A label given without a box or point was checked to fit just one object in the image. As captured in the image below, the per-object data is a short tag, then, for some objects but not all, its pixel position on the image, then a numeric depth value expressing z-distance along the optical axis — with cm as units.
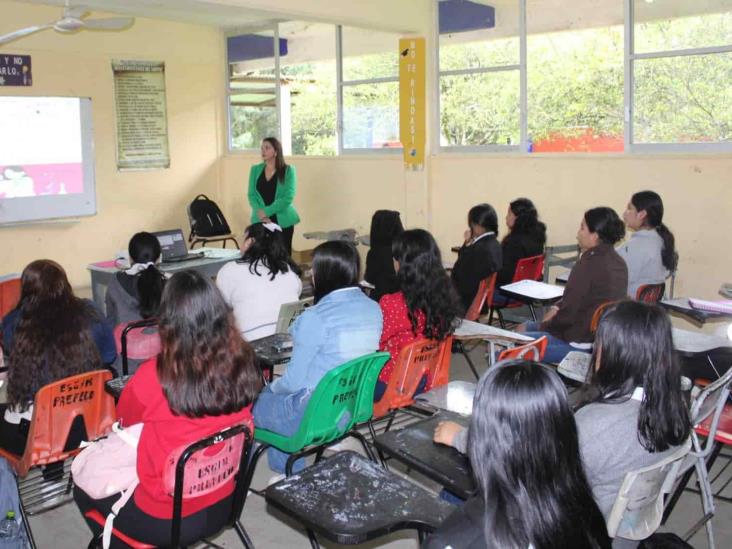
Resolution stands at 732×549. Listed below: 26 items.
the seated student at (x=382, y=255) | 486
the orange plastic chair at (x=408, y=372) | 313
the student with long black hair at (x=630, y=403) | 197
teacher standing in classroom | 707
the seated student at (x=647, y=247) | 448
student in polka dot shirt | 323
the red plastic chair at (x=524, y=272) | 509
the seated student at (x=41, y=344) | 289
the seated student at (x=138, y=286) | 405
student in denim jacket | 282
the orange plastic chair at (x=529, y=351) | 293
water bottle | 188
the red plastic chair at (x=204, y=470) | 209
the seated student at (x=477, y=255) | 464
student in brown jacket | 388
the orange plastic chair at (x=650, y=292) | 421
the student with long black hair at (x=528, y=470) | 141
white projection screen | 730
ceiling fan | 509
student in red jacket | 215
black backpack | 808
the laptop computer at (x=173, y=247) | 552
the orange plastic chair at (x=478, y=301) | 458
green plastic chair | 267
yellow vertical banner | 716
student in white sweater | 376
